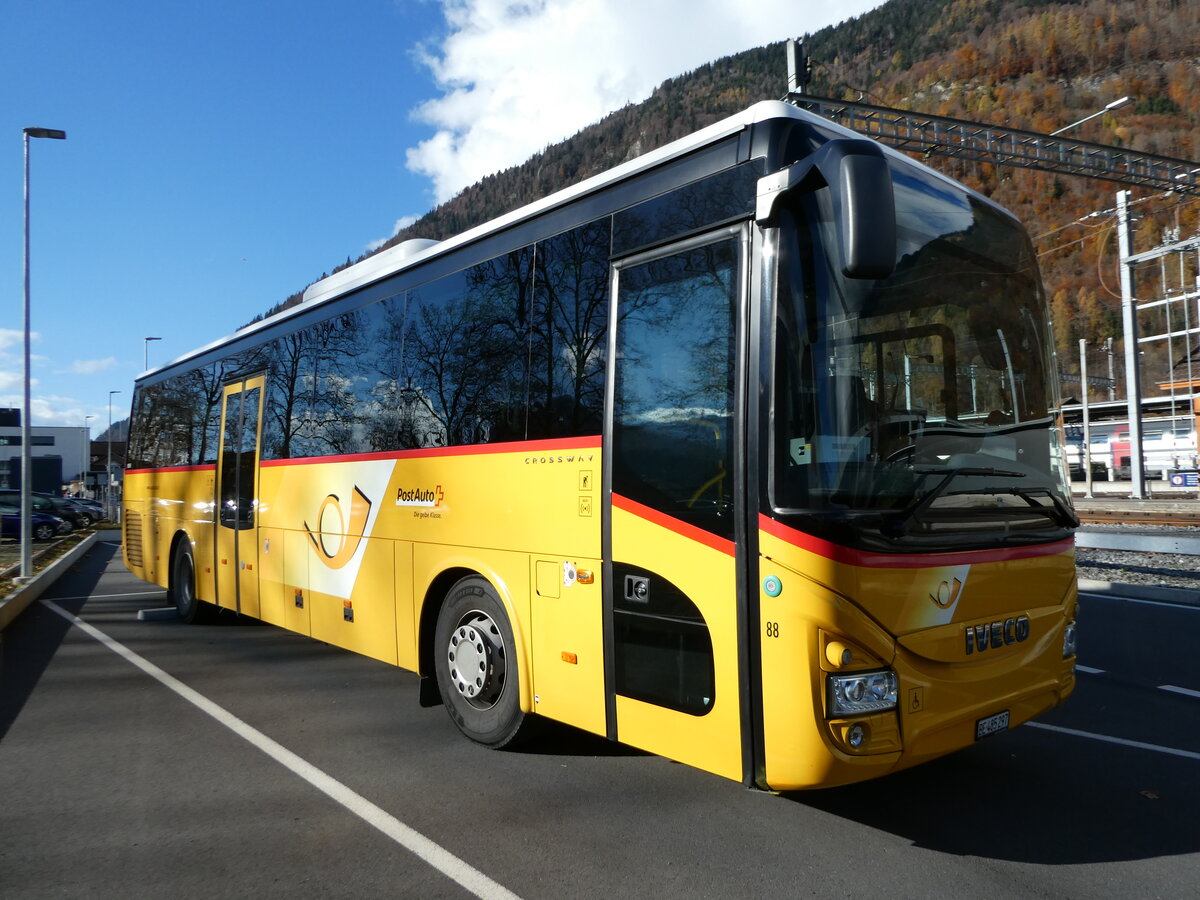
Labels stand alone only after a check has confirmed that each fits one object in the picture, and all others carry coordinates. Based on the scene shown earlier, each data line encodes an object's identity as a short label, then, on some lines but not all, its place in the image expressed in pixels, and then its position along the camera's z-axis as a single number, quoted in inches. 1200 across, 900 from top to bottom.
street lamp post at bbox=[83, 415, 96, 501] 2927.2
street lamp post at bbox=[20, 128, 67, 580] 646.5
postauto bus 142.9
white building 1994.5
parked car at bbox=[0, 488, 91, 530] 1424.7
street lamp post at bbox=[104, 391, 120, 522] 1935.7
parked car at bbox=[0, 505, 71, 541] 1163.3
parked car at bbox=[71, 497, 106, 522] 1867.7
